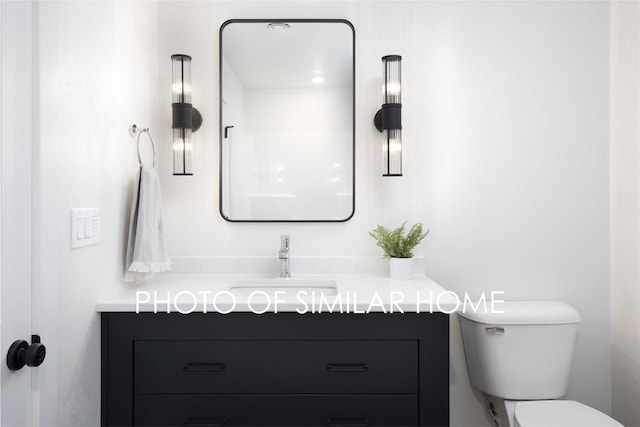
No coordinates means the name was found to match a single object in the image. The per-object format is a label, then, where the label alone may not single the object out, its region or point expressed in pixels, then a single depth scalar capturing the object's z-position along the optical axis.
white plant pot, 1.93
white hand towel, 1.72
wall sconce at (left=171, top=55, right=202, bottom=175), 1.94
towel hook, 1.78
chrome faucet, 1.97
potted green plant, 1.93
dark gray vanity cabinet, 1.49
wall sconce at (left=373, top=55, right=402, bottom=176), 1.95
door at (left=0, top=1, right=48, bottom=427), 1.04
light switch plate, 1.35
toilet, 1.79
